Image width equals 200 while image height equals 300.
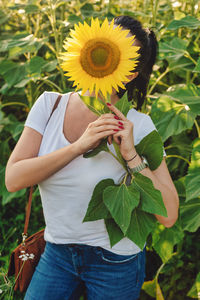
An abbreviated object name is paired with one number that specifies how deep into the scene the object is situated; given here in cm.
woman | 170
